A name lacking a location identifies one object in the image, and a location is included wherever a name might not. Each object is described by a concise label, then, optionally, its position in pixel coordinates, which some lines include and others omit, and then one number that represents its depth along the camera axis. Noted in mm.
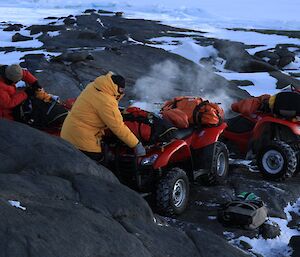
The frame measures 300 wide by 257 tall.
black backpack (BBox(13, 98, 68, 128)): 7117
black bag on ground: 5746
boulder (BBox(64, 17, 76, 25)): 40303
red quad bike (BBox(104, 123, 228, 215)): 5977
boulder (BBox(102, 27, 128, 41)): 29672
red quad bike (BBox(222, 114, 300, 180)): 7535
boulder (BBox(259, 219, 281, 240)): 5730
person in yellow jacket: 5797
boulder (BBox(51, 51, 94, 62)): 15266
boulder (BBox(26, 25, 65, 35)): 31612
